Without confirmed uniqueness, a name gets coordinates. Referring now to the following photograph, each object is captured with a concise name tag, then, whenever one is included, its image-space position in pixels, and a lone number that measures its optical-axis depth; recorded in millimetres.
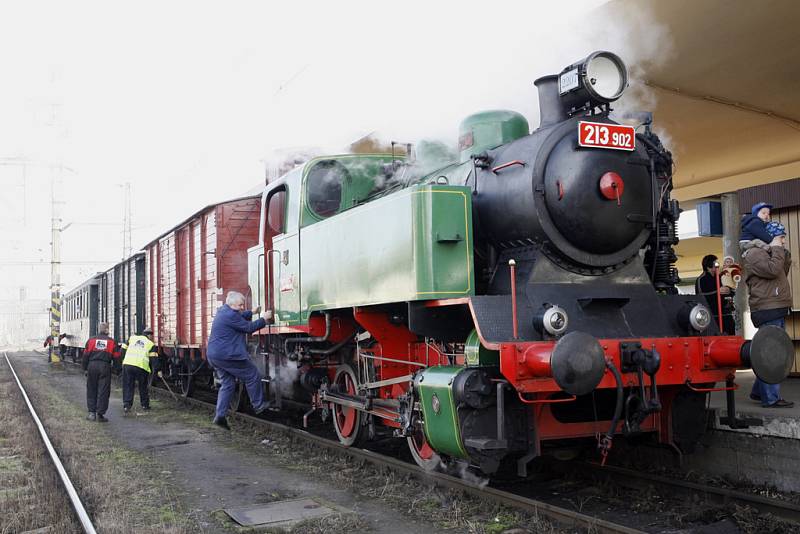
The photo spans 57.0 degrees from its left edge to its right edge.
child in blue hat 5855
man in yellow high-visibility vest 10914
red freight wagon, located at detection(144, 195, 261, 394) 10250
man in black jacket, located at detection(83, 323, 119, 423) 10055
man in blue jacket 7066
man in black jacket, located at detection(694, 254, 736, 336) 5816
